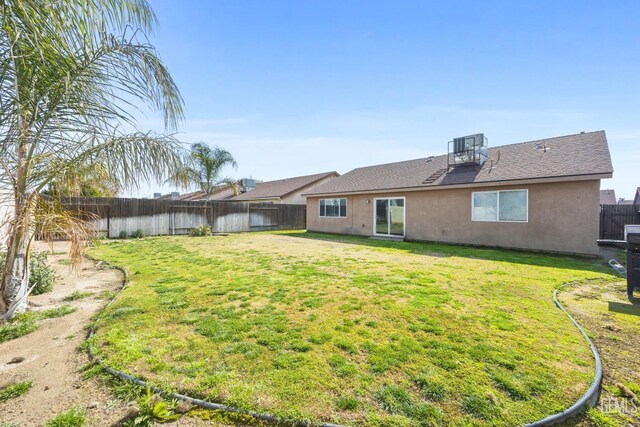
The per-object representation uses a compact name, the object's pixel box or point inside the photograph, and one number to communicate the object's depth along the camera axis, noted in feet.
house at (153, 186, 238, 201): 105.81
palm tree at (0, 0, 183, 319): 11.30
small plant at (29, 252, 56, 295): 17.03
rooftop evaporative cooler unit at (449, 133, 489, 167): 41.63
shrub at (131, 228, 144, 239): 49.31
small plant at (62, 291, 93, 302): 16.39
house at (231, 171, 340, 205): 78.54
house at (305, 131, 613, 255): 30.63
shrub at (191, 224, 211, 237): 53.36
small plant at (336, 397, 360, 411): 7.19
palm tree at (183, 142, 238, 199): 76.38
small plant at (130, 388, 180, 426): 6.72
